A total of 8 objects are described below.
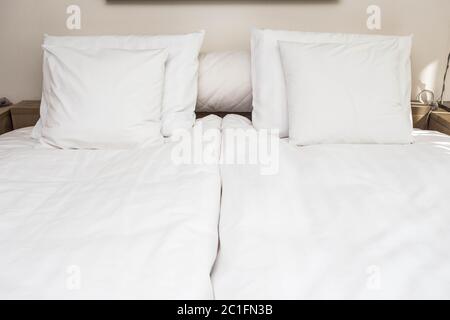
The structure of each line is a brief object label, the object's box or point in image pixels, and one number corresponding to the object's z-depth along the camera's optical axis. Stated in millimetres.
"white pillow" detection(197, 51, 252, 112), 1639
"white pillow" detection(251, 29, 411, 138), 1485
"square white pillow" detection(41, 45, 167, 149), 1294
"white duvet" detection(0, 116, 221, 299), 642
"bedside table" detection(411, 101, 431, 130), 1757
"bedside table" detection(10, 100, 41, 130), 1779
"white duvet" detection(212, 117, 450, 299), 654
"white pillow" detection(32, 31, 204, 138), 1485
